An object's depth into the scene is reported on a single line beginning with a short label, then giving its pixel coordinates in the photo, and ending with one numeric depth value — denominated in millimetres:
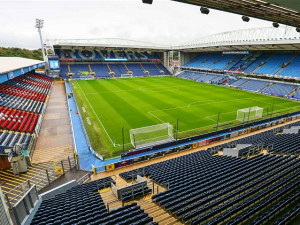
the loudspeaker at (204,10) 8470
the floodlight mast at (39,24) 65000
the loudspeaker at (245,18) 9759
